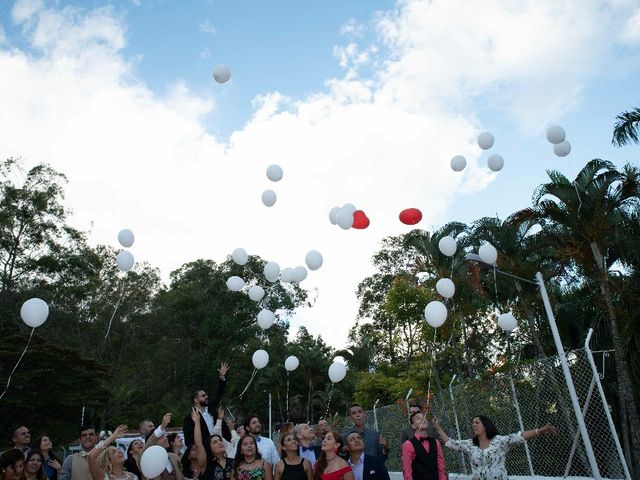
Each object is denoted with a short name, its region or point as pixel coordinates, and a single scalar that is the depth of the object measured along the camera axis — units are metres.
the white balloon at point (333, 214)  8.85
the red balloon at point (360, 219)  8.84
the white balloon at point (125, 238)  8.45
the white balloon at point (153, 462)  4.62
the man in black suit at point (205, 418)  5.57
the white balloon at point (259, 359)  9.26
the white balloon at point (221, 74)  8.23
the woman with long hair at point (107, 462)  4.66
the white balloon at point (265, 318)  9.93
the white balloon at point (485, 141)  8.95
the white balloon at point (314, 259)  9.45
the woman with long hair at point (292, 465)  4.41
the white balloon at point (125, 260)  8.50
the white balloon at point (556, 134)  8.60
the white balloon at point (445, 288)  7.74
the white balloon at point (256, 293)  10.15
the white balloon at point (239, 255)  9.89
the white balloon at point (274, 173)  9.20
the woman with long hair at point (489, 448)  4.36
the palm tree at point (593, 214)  9.02
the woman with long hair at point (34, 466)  4.56
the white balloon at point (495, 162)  9.05
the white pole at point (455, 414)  7.97
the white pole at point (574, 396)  5.31
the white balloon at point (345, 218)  8.52
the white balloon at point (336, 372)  9.02
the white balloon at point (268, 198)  9.42
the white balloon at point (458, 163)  9.20
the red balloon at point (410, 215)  8.56
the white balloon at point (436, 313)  6.77
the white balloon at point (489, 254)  7.76
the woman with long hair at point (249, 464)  4.55
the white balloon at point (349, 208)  8.61
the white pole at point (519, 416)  6.55
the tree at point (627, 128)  10.13
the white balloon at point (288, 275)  9.74
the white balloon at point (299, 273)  9.70
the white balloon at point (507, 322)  8.25
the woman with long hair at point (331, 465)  4.21
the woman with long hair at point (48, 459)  5.75
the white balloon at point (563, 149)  8.70
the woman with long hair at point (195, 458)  5.06
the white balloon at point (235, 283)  10.05
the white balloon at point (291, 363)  10.16
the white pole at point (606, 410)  5.06
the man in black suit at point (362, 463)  4.48
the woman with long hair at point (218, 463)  4.93
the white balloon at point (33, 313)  6.54
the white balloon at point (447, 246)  8.45
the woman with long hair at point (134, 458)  5.69
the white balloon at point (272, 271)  9.88
